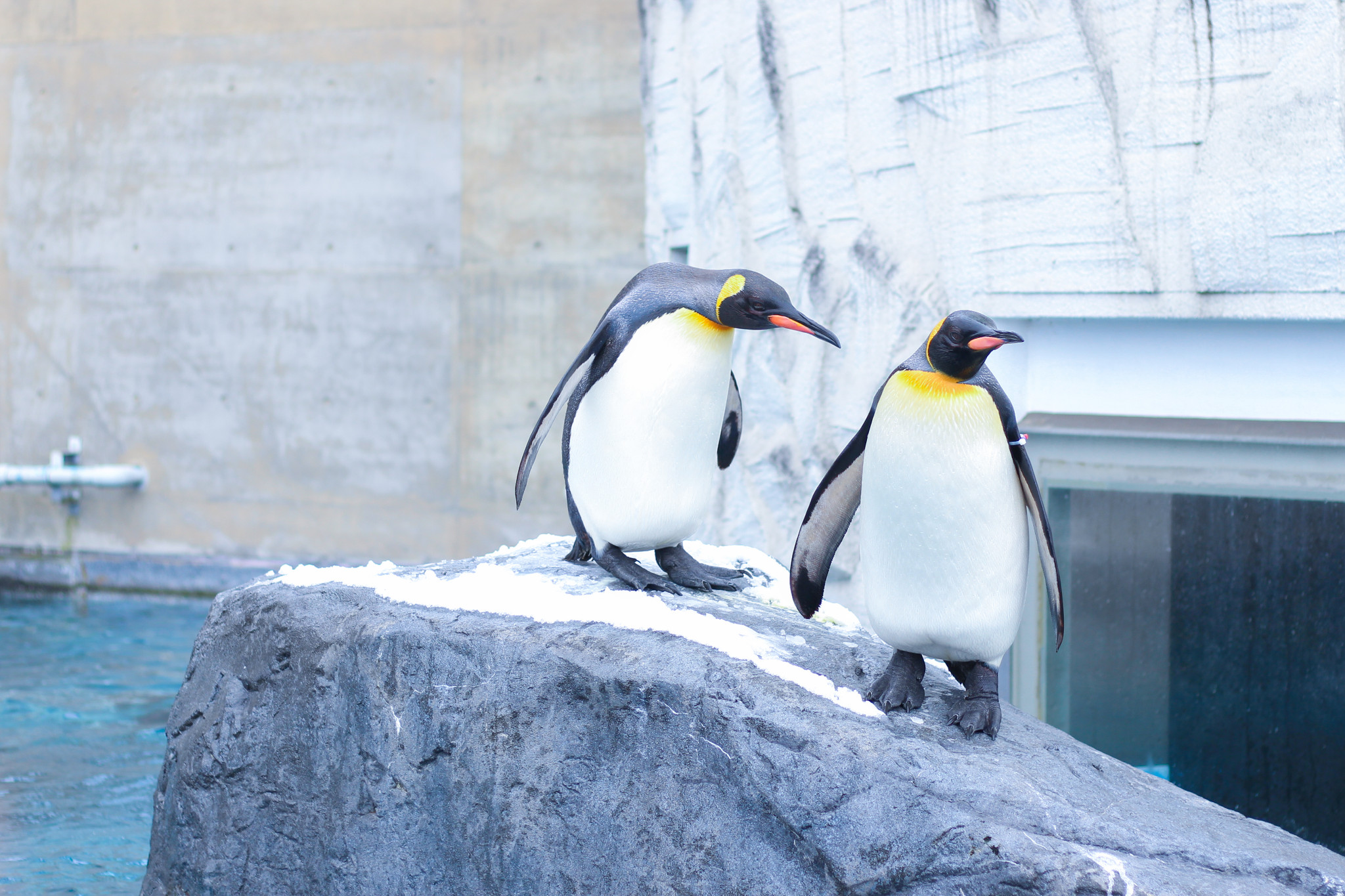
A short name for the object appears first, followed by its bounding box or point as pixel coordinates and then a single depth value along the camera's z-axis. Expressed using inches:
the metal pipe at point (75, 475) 852.8
